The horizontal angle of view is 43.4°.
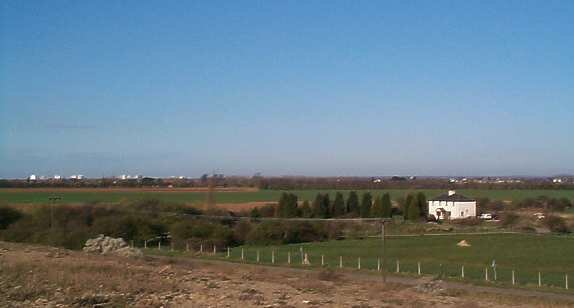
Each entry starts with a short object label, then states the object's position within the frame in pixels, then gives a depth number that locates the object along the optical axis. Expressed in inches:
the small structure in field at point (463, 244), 2601.4
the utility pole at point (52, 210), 2373.3
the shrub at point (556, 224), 3356.3
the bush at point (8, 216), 2527.1
